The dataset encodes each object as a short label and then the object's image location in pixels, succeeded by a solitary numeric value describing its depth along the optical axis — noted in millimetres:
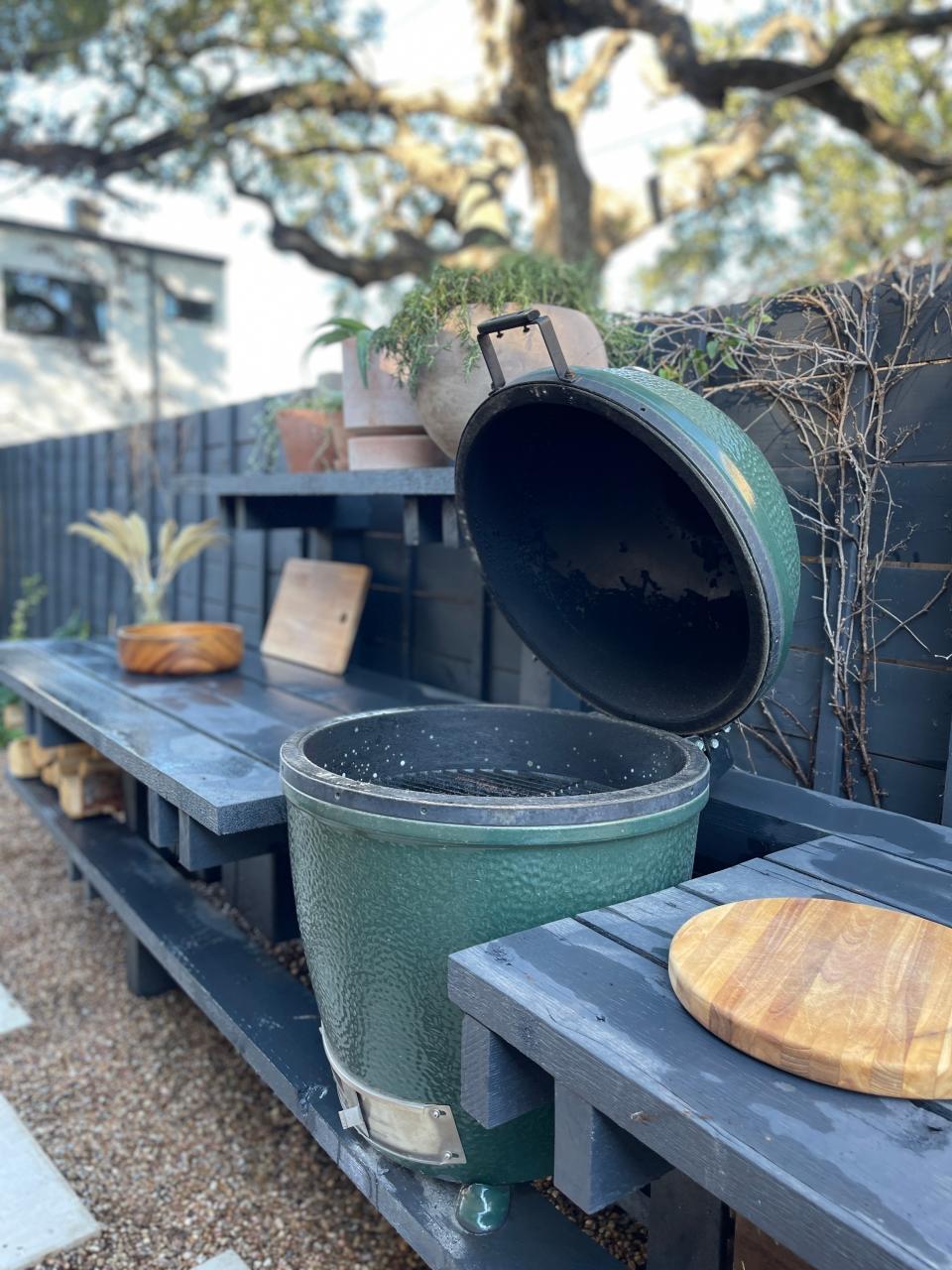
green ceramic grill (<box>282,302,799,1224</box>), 1146
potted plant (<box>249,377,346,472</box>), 2394
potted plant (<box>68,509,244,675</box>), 2736
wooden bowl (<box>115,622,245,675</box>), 2730
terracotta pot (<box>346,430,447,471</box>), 2045
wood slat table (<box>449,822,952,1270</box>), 672
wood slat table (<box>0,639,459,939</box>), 1708
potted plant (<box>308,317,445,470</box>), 1997
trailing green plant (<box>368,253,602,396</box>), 1770
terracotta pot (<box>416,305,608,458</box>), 1702
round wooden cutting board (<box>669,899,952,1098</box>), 783
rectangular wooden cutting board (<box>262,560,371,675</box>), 2830
